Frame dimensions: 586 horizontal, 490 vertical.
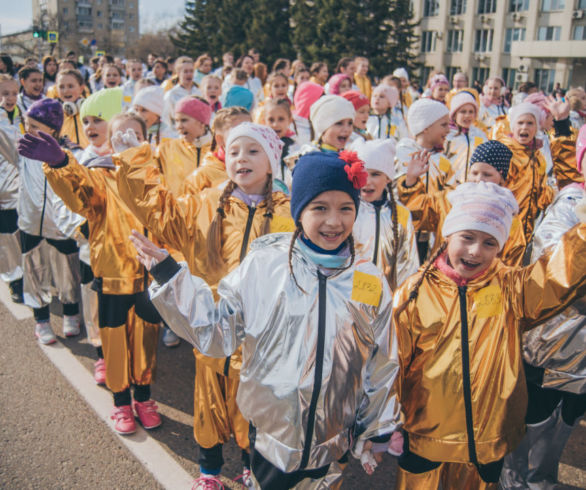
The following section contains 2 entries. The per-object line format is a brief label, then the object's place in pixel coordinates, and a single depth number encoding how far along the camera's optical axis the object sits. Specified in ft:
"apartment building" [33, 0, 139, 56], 269.25
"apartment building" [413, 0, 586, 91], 131.54
